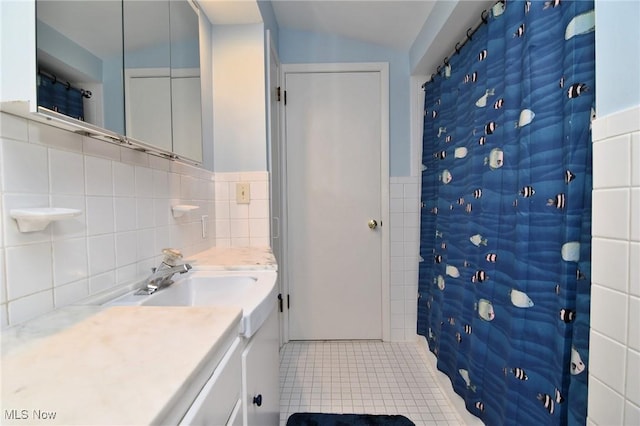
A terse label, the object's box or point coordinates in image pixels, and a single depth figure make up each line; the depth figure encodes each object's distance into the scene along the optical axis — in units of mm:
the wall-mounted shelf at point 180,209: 1178
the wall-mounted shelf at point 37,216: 564
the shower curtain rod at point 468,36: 1296
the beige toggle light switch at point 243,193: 1661
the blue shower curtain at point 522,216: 809
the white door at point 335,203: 2170
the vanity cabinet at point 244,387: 474
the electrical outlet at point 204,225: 1483
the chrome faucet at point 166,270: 893
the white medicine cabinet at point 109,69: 569
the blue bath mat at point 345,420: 1389
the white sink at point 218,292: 802
